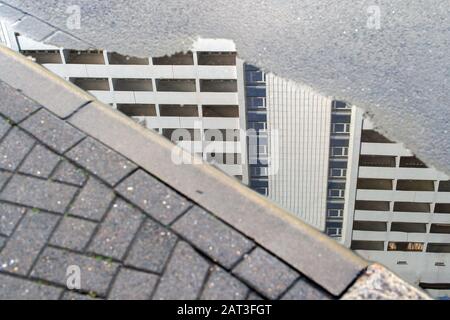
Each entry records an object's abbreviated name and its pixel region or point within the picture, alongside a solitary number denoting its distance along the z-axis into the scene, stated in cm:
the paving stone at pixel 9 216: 321
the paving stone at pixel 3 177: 349
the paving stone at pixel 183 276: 284
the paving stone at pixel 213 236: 300
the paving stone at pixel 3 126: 387
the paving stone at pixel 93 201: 326
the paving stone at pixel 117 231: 306
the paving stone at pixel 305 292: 279
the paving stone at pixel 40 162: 354
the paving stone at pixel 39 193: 334
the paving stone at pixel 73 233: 310
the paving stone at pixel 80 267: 291
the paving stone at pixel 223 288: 281
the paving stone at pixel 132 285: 285
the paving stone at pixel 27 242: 303
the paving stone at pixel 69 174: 347
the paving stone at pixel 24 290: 288
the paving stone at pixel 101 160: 350
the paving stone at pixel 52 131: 373
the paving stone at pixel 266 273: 283
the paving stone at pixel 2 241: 313
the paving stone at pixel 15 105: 399
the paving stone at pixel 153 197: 324
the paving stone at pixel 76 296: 285
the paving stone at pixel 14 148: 363
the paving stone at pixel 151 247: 299
